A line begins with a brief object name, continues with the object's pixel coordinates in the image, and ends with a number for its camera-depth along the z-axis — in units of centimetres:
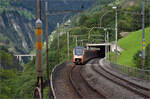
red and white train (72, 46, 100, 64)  6669
